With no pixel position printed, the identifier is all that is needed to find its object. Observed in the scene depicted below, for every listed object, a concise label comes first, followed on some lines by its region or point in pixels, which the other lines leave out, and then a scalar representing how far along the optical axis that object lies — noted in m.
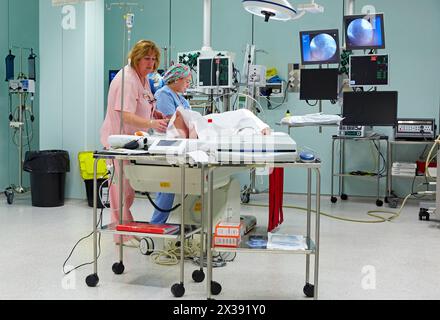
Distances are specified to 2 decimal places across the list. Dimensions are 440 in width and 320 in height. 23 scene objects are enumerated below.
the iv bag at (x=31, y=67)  6.06
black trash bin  5.44
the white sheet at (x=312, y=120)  4.87
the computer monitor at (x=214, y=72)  5.46
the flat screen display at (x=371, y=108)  5.68
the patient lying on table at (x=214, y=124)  2.99
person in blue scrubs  3.61
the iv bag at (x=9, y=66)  6.02
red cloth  3.99
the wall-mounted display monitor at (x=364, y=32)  5.37
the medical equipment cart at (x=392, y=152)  5.74
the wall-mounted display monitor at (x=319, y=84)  5.54
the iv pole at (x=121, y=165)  3.05
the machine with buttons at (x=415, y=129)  5.75
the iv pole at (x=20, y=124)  5.77
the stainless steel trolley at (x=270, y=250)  2.43
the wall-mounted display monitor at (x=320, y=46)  5.46
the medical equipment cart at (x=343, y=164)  5.91
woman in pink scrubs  3.61
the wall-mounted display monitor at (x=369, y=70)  5.43
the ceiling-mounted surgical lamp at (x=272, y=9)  3.01
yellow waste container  5.55
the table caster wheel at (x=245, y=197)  5.99
